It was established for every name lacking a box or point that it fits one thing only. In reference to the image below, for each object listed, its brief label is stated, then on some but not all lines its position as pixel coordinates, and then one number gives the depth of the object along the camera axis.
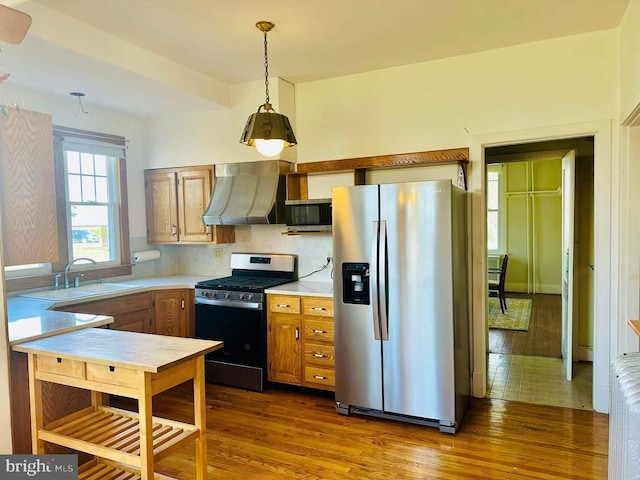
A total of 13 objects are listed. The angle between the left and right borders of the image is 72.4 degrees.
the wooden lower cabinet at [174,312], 3.96
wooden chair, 6.59
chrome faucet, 3.73
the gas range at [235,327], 3.75
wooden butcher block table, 1.89
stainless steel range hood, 3.89
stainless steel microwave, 3.74
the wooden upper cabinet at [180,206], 4.30
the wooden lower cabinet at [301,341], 3.53
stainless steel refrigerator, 2.93
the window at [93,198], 3.83
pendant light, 2.75
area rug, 5.86
